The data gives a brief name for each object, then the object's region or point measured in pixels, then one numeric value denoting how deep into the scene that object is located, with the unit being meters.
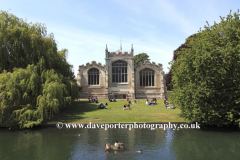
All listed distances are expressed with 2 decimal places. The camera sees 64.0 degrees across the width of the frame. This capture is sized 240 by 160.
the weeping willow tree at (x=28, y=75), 18.72
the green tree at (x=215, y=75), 16.36
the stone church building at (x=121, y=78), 47.50
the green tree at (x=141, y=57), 66.31
